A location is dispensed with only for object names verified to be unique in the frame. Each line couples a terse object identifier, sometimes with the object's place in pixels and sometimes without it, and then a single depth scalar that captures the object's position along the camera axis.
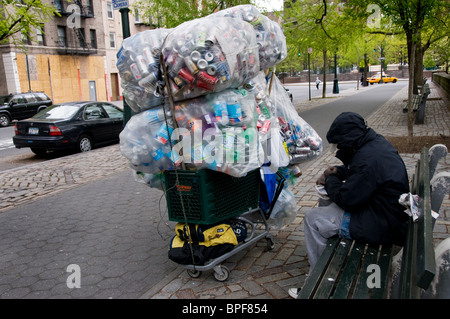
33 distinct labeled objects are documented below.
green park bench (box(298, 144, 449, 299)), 1.93
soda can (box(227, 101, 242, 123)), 3.41
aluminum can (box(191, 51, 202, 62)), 3.17
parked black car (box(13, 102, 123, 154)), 10.87
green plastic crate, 3.46
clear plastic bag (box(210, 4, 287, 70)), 3.93
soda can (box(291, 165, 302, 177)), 4.39
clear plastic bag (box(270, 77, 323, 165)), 4.25
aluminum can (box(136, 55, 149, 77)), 3.34
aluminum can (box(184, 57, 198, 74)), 3.20
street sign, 8.74
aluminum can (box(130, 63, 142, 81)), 3.37
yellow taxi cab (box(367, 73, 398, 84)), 54.47
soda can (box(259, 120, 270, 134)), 3.82
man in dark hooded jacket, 3.01
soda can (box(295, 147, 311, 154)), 4.25
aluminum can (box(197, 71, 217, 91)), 3.21
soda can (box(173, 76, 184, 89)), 3.28
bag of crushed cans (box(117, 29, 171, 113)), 3.35
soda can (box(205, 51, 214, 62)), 3.20
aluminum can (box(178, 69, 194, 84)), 3.24
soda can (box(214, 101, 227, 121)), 3.38
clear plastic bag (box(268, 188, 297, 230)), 4.33
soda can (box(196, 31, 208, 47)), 3.18
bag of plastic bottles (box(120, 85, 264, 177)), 3.34
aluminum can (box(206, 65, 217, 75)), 3.21
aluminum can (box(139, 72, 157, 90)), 3.34
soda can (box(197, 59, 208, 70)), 3.18
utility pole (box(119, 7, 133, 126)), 8.76
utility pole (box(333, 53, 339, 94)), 34.78
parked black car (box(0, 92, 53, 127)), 21.61
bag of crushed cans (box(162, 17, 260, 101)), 3.20
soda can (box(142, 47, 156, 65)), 3.34
